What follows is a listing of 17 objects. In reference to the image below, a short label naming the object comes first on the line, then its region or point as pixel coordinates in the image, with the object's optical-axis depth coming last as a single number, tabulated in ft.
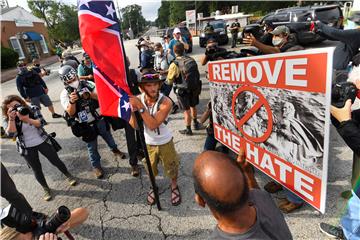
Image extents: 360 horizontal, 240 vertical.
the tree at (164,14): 295.28
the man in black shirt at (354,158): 5.78
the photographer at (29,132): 10.94
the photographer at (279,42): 11.81
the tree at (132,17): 320.70
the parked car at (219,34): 51.17
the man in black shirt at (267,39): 15.00
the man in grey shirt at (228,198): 3.63
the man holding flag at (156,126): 8.92
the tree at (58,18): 167.84
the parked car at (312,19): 32.37
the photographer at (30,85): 20.51
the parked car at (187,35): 45.51
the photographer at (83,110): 11.70
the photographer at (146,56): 22.86
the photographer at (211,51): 14.03
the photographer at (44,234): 5.02
